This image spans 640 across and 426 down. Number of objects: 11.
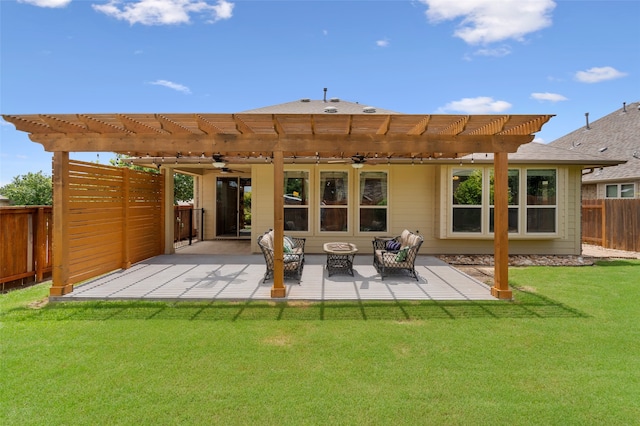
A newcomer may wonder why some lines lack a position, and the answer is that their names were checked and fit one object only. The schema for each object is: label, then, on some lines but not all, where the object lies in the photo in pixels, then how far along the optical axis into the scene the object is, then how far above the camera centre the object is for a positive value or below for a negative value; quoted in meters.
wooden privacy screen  5.79 -0.14
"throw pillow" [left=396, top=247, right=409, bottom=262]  6.31 -0.85
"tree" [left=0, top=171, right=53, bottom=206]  17.61 +1.20
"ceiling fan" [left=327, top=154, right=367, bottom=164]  7.56 +1.28
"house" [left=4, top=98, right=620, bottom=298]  4.92 +0.82
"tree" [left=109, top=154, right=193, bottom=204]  21.20 +1.59
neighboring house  13.58 +3.24
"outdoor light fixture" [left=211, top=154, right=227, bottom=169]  6.74 +1.09
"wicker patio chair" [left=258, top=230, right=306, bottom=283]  5.91 -0.91
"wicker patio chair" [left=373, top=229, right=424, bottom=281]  6.31 -0.91
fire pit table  6.62 -1.02
